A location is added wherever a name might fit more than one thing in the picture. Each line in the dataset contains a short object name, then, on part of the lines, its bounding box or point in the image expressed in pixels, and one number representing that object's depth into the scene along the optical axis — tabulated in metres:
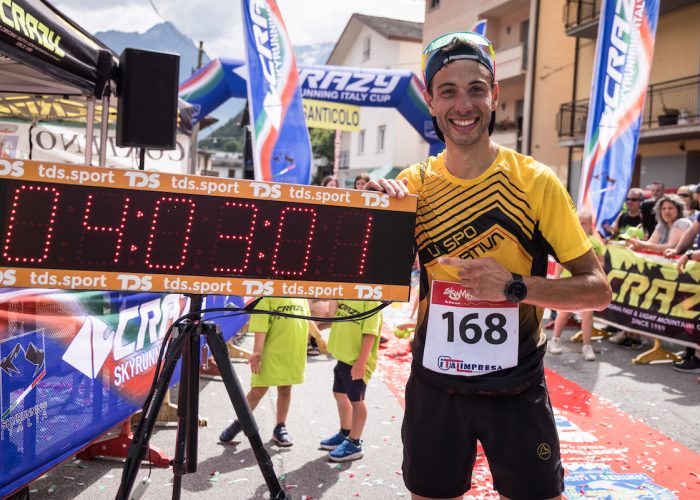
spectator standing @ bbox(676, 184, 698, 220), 9.14
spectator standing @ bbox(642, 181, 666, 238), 9.93
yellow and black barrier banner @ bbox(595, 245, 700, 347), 7.59
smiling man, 2.27
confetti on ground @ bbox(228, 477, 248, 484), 4.02
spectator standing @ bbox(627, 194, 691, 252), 8.16
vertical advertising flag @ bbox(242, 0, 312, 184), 7.44
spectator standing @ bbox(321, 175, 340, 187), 11.76
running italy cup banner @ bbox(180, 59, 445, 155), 13.06
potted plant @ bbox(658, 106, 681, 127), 18.28
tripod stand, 2.58
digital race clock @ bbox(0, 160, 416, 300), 2.32
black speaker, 6.07
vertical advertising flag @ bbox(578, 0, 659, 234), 9.12
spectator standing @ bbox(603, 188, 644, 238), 10.31
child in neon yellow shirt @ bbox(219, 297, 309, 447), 4.55
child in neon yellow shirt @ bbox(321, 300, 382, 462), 4.44
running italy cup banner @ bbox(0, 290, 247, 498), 3.06
